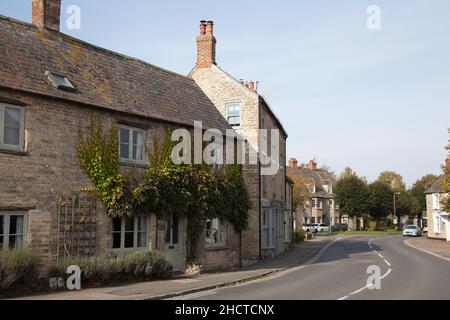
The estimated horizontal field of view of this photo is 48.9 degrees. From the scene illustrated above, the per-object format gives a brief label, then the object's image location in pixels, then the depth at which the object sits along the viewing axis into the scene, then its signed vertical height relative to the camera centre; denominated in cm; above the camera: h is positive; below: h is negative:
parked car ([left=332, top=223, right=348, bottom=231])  7982 -311
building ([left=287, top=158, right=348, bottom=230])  7925 +229
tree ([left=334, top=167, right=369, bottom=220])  7812 +185
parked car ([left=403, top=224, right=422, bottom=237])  6047 -288
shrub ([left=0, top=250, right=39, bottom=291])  1284 -166
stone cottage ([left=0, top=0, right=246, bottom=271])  1473 +240
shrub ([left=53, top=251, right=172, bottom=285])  1508 -192
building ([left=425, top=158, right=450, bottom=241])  5228 -84
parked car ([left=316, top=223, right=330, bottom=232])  7644 -314
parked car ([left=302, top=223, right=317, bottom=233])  7194 -291
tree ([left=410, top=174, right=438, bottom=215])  9514 +393
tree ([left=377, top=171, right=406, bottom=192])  11387 +705
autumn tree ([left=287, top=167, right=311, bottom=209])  5458 +195
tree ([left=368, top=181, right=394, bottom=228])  7938 +141
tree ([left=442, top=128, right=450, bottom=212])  3834 +182
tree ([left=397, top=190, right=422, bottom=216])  8519 +50
